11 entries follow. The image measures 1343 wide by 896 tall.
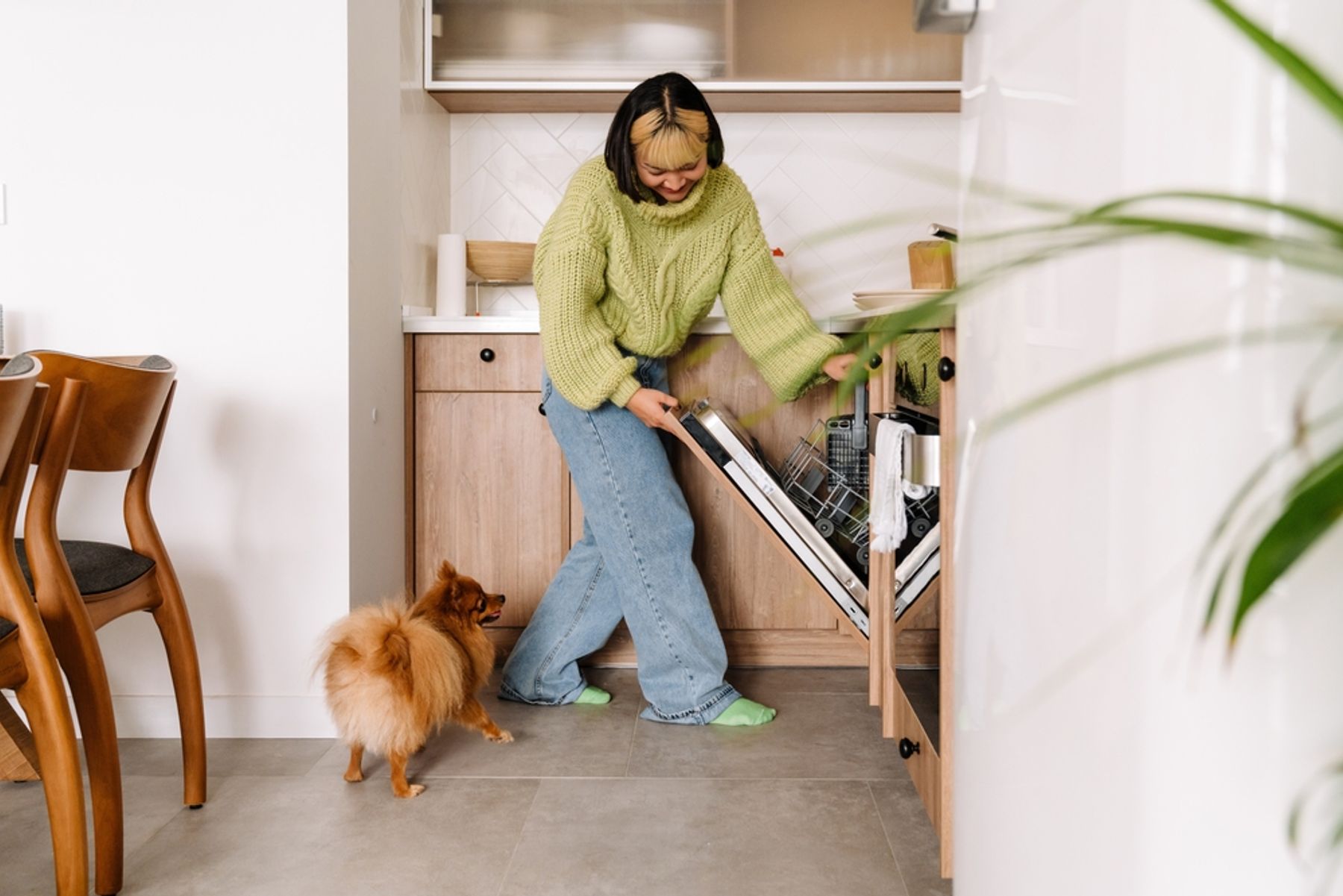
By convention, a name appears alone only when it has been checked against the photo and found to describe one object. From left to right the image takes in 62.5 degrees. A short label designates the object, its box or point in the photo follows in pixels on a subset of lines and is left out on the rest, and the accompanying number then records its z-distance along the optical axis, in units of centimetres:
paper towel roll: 309
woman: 237
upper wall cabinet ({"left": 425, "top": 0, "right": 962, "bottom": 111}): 314
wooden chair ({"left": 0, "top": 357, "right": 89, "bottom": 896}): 152
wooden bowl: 318
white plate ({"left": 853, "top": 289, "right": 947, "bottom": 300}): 167
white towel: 173
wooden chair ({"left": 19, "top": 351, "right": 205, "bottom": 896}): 163
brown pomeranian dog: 198
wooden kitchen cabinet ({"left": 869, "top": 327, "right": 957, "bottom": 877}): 150
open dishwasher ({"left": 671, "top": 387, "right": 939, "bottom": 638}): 201
